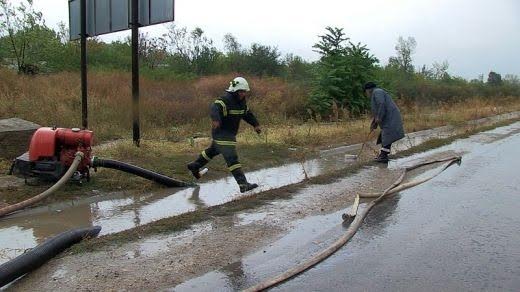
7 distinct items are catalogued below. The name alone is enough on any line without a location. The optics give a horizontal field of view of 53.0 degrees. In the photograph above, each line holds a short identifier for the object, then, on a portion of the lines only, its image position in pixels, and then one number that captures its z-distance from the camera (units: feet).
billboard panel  32.37
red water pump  22.84
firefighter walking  23.88
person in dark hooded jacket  34.35
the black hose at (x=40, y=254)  13.10
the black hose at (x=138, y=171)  24.48
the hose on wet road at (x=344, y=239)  13.50
